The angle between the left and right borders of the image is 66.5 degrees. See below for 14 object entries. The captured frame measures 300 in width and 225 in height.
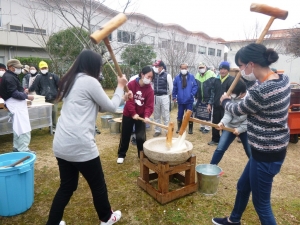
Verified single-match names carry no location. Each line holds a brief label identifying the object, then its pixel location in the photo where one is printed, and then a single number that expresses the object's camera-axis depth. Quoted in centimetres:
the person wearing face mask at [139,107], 385
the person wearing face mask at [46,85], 596
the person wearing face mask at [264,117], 176
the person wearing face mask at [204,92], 606
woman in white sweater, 199
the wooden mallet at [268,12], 215
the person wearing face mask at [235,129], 316
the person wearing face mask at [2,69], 497
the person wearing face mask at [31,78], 704
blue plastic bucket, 242
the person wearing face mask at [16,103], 394
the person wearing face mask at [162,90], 588
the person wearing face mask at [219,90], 494
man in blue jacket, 600
